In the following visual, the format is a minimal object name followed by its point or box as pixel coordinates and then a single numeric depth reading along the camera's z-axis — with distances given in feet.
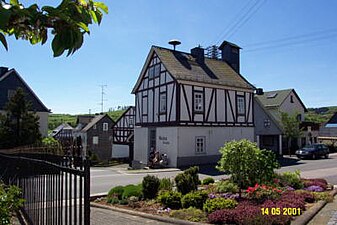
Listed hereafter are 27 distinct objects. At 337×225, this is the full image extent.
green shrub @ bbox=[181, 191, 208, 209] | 28.07
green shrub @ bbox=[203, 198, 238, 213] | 25.76
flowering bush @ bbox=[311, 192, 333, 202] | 31.43
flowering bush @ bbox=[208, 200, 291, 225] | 21.34
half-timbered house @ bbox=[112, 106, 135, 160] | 155.02
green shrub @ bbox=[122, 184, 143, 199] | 33.84
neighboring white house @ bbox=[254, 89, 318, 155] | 124.77
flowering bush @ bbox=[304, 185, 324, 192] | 36.25
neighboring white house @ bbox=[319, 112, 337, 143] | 185.78
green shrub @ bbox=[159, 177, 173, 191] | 35.74
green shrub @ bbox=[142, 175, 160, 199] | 33.68
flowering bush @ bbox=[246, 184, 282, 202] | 29.48
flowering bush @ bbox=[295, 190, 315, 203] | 30.80
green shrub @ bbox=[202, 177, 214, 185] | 44.30
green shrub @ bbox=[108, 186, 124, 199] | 35.09
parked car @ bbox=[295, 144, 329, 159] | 108.58
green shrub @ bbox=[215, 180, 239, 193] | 34.63
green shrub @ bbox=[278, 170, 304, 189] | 37.96
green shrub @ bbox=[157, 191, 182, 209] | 29.14
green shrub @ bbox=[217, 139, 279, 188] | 32.58
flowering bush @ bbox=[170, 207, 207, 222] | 24.71
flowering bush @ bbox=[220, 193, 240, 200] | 32.19
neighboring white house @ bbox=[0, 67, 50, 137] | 120.37
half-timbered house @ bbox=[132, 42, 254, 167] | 86.02
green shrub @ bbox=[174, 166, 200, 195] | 32.95
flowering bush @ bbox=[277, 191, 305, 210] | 26.00
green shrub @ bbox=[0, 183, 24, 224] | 11.01
